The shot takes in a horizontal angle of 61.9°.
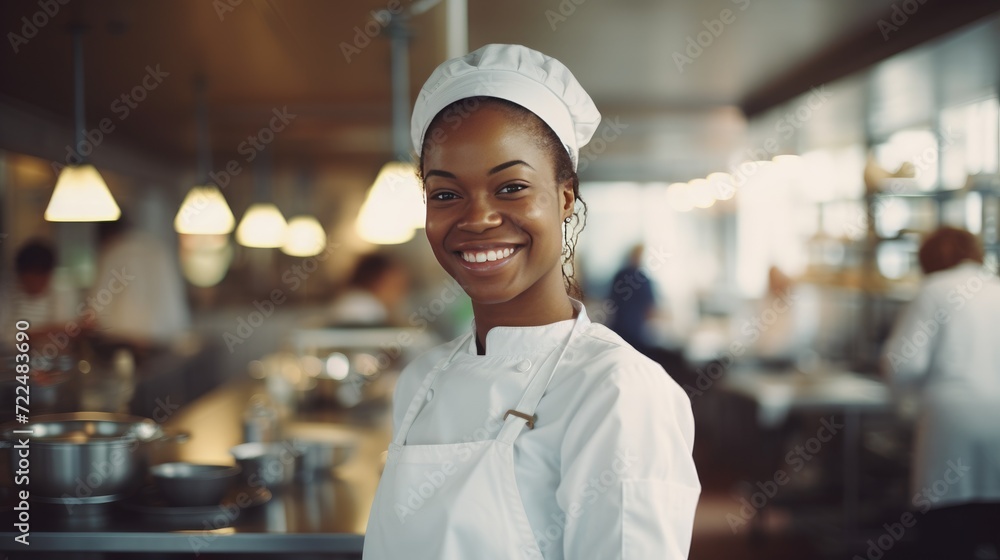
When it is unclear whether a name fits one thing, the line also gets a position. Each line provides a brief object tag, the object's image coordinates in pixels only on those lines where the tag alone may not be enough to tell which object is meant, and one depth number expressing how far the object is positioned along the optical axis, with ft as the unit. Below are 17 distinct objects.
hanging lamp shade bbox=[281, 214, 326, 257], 19.06
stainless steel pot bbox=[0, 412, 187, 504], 6.75
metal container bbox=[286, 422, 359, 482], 8.31
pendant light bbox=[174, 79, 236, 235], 12.93
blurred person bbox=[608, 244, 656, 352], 21.28
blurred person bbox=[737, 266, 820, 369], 19.94
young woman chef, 3.51
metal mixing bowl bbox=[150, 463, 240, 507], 6.86
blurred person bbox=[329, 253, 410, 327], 19.02
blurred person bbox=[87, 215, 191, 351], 17.43
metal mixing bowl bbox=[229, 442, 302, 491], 7.81
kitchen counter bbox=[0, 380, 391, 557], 6.39
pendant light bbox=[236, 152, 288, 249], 16.14
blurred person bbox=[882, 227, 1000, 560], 10.84
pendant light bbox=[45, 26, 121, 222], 9.15
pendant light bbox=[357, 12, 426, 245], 9.77
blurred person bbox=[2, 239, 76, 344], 13.32
